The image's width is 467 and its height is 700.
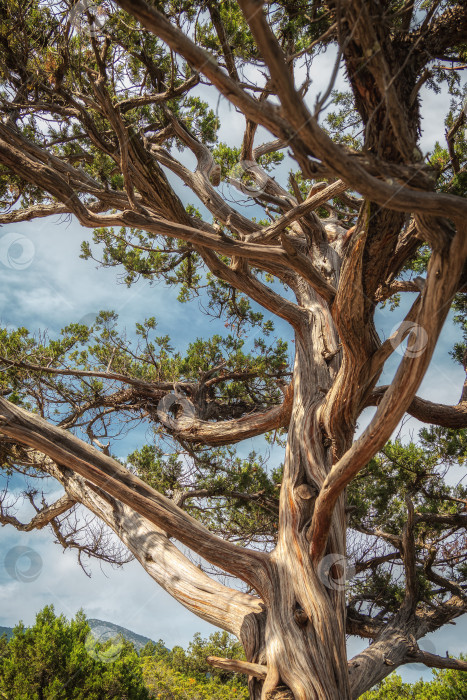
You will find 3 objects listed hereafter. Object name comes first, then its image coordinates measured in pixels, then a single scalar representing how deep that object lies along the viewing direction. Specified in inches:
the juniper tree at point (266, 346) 70.4
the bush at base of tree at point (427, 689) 239.6
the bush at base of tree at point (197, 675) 285.7
